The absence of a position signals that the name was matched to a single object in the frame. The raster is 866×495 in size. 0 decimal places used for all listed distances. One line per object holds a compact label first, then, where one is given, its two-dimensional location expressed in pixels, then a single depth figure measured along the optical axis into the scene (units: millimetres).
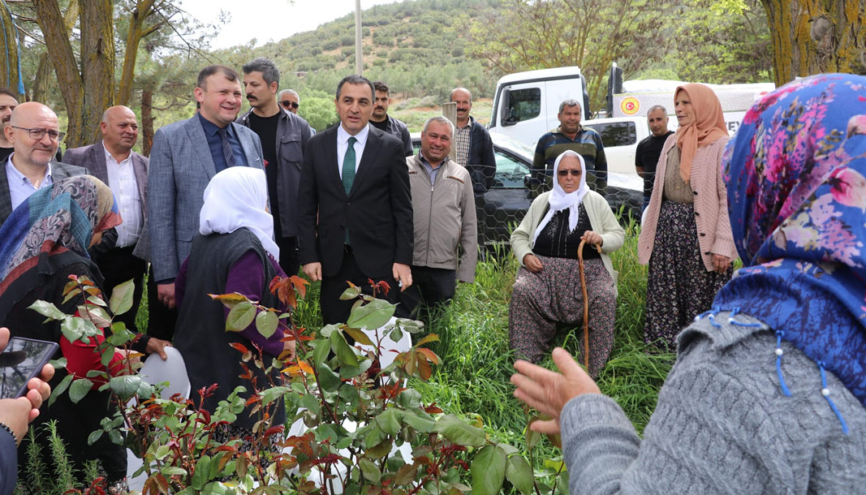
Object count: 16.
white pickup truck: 14117
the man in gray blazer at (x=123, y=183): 4250
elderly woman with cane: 4320
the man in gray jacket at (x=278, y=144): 4691
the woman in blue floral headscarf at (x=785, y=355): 906
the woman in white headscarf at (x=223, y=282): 2594
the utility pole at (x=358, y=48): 15430
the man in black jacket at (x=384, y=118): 5734
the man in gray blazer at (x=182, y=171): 3664
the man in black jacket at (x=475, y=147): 6406
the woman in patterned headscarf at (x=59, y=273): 2307
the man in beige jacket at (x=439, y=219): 4645
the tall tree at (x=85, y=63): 6711
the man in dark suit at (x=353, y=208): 4113
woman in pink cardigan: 4176
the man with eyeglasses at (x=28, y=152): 3584
